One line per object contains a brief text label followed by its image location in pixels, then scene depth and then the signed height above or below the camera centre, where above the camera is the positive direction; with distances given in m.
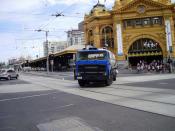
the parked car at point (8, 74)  26.46 -0.97
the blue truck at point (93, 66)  12.39 -0.07
